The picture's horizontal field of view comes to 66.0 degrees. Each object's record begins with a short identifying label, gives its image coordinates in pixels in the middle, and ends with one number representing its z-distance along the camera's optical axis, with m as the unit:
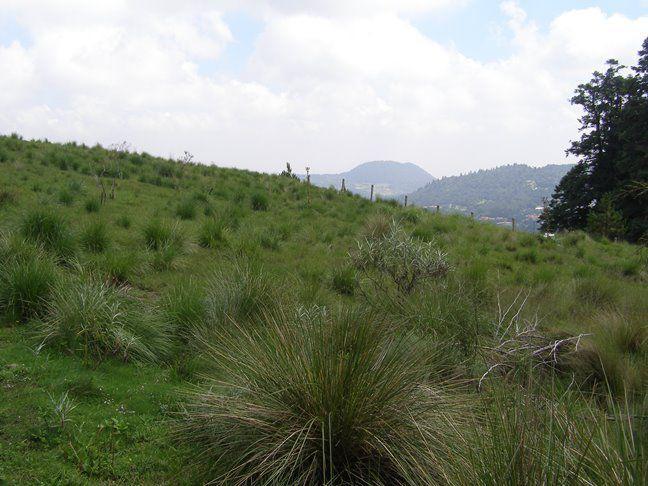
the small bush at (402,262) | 6.54
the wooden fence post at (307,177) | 14.65
